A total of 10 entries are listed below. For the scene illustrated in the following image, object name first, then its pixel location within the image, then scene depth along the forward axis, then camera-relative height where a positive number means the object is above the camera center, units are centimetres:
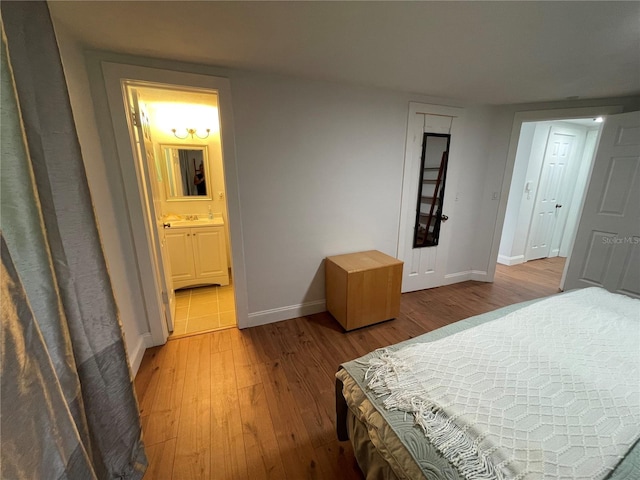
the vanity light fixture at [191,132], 308 +58
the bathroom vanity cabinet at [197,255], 295 -88
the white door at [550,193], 390 -15
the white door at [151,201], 189 -17
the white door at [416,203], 263 -25
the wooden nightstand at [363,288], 224 -95
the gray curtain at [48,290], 66 -34
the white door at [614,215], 245 -31
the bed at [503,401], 73 -75
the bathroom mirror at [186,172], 314 +11
